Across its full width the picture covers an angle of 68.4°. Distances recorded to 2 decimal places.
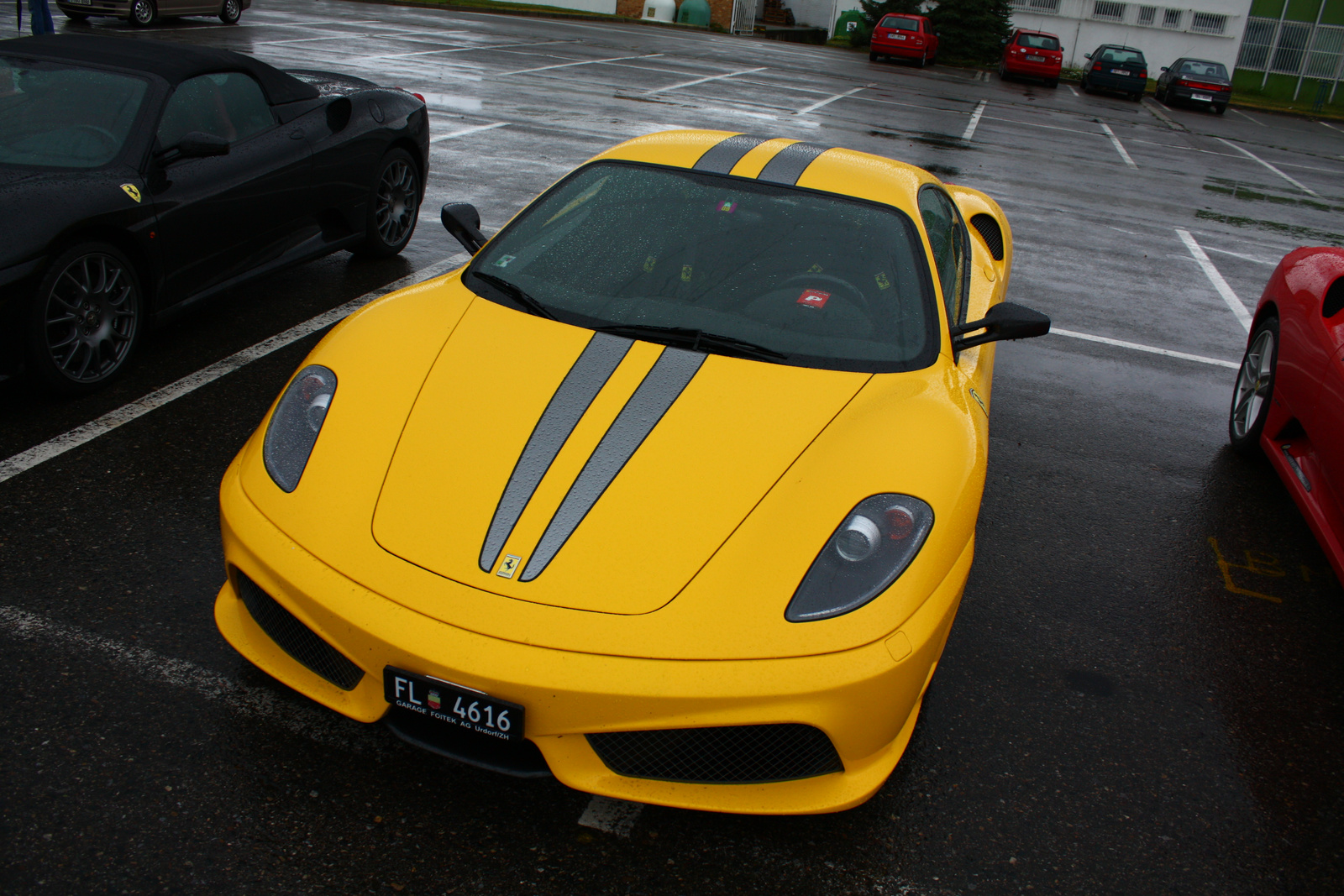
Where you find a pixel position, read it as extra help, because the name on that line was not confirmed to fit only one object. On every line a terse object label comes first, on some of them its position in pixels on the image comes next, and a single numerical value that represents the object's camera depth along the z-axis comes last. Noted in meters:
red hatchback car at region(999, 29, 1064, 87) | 29.12
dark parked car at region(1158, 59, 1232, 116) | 26.20
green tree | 33.88
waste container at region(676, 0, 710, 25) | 39.09
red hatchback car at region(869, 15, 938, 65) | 29.53
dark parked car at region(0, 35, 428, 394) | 3.85
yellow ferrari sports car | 2.08
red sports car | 3.63
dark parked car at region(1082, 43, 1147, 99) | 27.59
